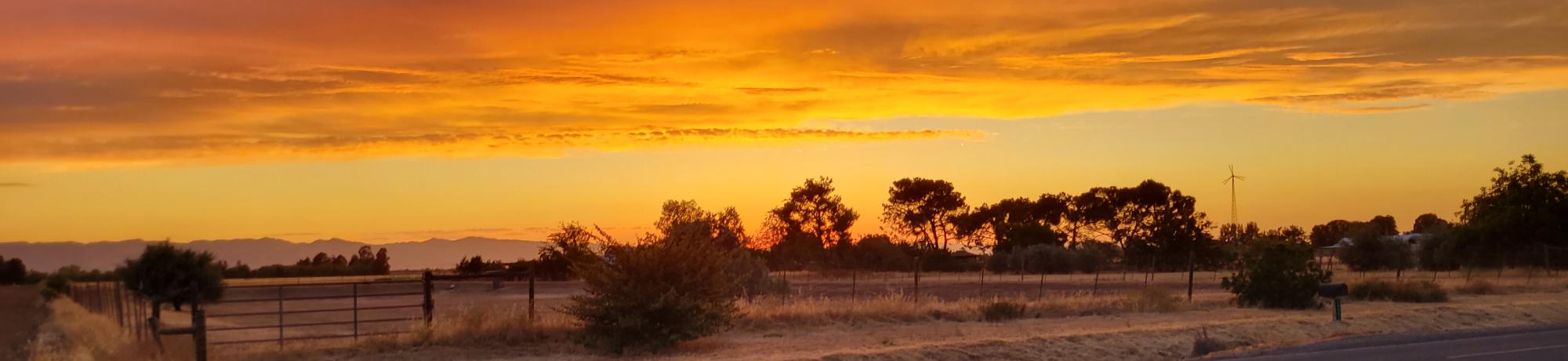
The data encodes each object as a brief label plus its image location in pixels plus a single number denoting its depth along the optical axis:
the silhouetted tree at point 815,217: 137.62
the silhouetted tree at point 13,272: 127.56
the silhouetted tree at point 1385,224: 170.38
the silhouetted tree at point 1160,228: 118.06
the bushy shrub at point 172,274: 57.88
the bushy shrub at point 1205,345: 26.33
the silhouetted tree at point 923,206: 142.00
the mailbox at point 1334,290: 37.25
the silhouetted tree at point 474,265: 94.00
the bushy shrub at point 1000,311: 35.84
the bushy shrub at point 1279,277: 39.91
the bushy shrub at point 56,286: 73.95
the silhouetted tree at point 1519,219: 77.50
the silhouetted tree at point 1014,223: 125.44
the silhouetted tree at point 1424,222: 163.09
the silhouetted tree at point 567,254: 27.70
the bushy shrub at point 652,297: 25.69
